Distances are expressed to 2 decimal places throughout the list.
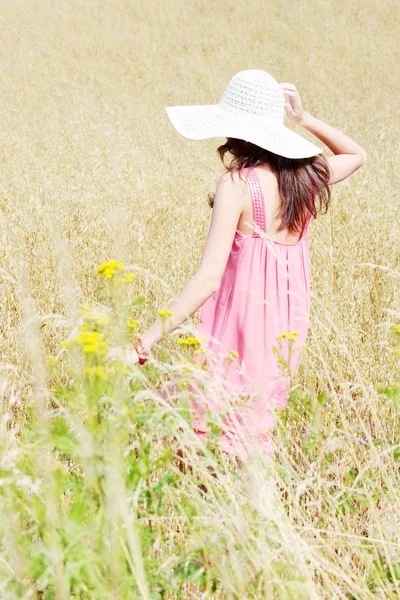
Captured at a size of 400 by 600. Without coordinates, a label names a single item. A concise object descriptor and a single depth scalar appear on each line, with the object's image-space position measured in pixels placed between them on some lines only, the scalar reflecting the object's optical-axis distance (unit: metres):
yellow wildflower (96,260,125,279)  3.18
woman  3.79
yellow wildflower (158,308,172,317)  3.25
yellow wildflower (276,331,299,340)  3.38
